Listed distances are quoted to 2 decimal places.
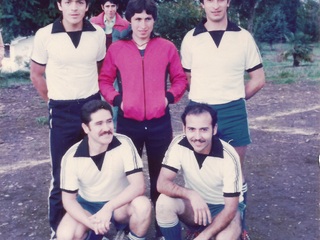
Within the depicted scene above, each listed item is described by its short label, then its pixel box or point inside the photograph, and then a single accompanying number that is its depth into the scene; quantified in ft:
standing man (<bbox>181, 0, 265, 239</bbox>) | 12.03
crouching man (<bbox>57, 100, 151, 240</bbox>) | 11.35
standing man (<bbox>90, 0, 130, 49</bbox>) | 19.65
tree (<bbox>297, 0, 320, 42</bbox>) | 95.61
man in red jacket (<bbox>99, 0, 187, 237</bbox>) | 12.16
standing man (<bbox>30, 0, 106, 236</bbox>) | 12.00
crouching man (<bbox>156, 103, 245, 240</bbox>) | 11.03
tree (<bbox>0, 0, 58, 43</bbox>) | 34.17
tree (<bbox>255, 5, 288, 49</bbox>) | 100.42
